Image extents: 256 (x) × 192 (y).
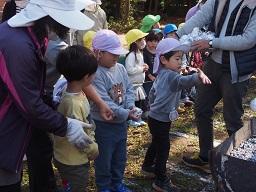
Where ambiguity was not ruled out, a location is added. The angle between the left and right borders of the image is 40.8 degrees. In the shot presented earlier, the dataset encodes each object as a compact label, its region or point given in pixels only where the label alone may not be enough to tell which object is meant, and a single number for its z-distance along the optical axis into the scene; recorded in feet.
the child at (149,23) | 17.30
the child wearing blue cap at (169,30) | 15.57
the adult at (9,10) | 8.31
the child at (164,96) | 8.74
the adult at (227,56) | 8.89
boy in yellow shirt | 6.85
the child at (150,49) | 14.88
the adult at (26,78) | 5.29
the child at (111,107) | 8.00
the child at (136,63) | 13.67
